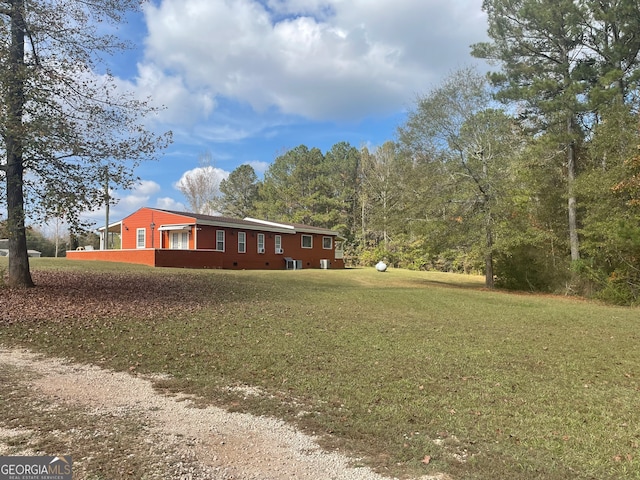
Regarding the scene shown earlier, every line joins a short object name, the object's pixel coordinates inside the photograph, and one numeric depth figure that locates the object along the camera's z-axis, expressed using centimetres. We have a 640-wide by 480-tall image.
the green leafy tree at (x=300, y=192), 4488
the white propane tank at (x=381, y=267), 2852
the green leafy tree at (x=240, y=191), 5025
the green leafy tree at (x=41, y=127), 903
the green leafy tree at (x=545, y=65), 1673
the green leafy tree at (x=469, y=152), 1855
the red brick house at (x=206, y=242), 2225
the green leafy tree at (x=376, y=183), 3862
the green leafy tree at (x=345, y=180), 4656
